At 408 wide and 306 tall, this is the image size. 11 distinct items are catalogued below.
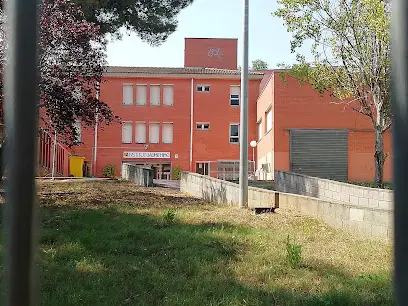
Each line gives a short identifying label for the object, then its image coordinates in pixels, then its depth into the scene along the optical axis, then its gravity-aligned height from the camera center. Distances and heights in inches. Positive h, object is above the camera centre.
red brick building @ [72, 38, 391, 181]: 1530.5 +126.3
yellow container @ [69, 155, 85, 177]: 1254.9 -10.6
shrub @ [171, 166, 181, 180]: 1483.8 -30.5
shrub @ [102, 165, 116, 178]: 1502.2 -26.8
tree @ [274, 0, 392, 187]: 602.5 +140.1
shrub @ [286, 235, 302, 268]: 234.1 -42.6
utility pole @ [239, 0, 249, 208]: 468.4 +38.4
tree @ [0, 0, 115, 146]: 398.0 +80.5
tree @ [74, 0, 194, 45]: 636.1 +196.7
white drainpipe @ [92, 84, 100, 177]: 1523.1 +39.1
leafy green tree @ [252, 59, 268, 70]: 2655.0 +529.7
